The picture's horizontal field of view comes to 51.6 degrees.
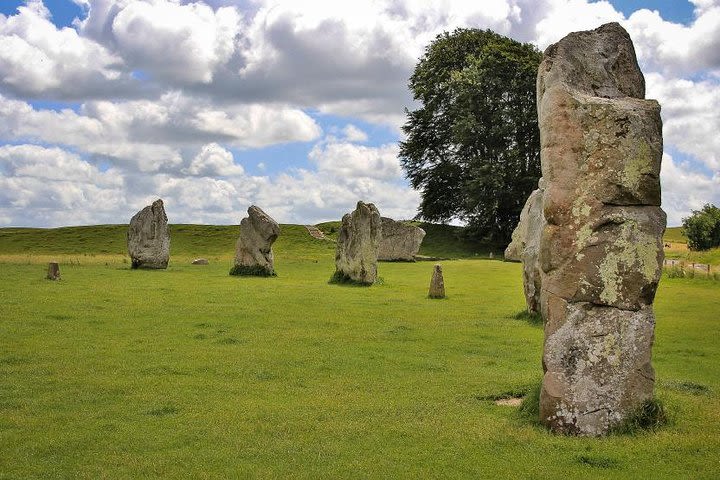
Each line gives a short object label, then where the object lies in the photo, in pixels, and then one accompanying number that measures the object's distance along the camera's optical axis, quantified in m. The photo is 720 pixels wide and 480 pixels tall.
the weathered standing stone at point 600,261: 9.89
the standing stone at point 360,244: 32.19
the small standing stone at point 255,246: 36.12
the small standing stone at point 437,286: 27.34
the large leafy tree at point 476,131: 60.47
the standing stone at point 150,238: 37.97
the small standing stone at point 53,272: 31.75
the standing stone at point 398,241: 49.53
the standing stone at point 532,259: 20.75
